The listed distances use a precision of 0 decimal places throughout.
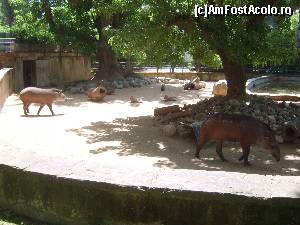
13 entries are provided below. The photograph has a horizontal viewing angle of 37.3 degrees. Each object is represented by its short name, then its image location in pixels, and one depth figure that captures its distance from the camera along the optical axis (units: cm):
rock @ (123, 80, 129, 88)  2148
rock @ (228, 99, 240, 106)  1044
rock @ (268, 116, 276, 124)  952
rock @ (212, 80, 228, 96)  1670
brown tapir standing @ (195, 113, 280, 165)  700
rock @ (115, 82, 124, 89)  2092
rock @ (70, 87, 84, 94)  1948
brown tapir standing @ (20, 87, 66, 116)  1216
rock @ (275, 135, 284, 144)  869
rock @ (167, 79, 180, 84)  2472
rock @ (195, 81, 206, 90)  2098
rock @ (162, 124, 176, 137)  919
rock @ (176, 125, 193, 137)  900
